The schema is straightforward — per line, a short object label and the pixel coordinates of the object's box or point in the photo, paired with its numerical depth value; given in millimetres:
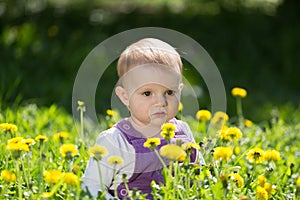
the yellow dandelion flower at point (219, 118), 5472
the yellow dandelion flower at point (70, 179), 3910
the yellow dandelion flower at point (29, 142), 4368
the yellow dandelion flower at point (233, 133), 4602
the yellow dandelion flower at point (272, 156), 4609
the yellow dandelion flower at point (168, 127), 4233
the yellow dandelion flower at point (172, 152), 3913
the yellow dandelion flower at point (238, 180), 4538
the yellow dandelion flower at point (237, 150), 6200
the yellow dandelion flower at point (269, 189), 4489
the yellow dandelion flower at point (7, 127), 4546
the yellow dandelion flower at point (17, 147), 3981
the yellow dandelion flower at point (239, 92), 6190
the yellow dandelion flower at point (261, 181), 4538
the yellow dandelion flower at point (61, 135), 5494
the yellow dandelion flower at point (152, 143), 4119
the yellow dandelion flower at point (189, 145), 4556
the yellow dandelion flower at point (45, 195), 3874
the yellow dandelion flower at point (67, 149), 4183
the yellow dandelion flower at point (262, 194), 4425
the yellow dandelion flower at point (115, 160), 3995
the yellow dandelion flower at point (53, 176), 3857
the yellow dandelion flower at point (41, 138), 4507
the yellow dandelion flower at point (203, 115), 5572
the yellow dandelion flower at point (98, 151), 4006
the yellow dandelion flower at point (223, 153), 4205
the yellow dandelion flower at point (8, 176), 4066
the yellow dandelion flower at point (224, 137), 4652
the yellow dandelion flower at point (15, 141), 4298
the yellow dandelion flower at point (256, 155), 4613
